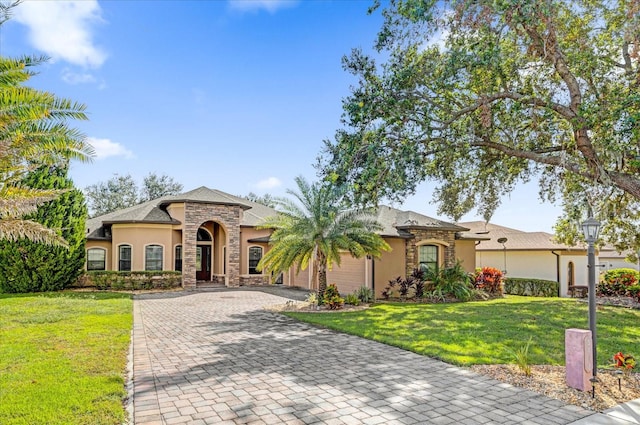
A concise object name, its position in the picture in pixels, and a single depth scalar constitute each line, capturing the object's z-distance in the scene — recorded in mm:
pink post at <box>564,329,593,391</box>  6012
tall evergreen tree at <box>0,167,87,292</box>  18047
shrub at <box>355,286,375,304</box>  16945
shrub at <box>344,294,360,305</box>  15680
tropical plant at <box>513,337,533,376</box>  6754
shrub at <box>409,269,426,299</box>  18094
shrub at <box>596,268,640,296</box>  19219
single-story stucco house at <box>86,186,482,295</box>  18812
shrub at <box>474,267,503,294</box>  20672
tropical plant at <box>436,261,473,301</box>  18172
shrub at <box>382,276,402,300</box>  18031
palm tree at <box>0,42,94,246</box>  8820
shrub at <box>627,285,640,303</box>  18234
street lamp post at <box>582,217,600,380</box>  6184
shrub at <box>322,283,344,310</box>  14547
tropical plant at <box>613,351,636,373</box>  6324
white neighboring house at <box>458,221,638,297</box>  23281
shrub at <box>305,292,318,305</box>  15249
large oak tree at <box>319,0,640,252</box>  10062
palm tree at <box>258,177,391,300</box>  14430
